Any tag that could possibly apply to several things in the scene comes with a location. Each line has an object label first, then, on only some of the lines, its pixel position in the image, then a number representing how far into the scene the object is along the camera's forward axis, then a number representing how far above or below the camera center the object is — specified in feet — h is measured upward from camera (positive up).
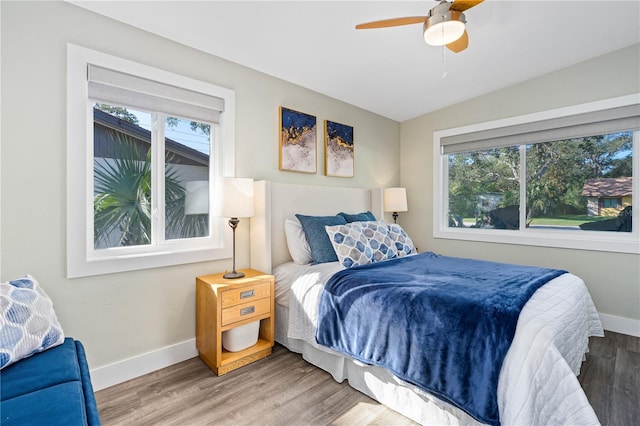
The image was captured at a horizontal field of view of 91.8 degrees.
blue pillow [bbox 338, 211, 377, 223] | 10.62 -0.18
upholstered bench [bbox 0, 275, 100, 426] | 3.29 -2.09
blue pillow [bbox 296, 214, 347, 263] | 9.00 -0.75
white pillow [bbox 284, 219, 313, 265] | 9.28 -0.95
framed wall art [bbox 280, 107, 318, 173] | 10.37 +2.46
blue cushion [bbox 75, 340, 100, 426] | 3.52 -2.32
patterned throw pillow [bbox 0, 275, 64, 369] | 4.19 -1.62
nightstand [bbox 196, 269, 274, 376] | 7.27 -2.50
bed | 4.12 -2.20
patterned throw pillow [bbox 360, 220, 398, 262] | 8.89 -0.86
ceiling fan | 6.14 +3.90
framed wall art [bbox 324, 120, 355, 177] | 11.85 +2.46
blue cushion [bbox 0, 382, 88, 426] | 3.15 -2.13
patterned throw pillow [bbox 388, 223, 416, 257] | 9.69 -0.93
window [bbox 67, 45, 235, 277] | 6.59 +1.21
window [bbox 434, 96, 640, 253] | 10.05 +1.29
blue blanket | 4.64 -1.94
